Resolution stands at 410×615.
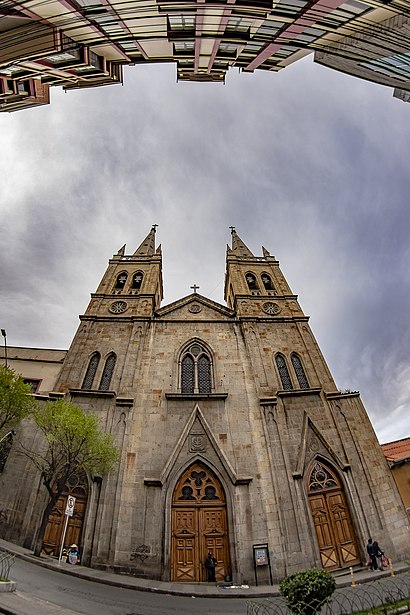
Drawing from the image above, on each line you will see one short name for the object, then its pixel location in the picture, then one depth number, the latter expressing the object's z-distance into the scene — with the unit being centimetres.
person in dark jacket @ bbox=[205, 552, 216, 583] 1312
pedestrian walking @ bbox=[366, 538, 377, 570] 1351
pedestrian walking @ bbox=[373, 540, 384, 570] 1352
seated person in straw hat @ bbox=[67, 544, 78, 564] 1316
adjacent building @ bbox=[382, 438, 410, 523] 1745
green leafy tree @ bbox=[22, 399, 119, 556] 1334
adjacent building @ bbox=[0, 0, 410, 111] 866
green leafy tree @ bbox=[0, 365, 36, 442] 1287
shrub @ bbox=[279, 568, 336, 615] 654
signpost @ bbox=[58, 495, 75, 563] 1216
